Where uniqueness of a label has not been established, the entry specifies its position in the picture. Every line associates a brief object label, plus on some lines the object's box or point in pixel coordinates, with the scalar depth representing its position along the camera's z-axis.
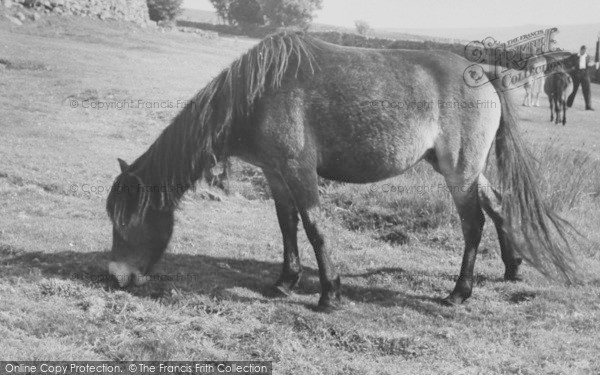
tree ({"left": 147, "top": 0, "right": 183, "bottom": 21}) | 42.97
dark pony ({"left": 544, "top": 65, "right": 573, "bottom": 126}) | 18.92
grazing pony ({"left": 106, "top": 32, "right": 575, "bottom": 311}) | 5.48
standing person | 22.91
